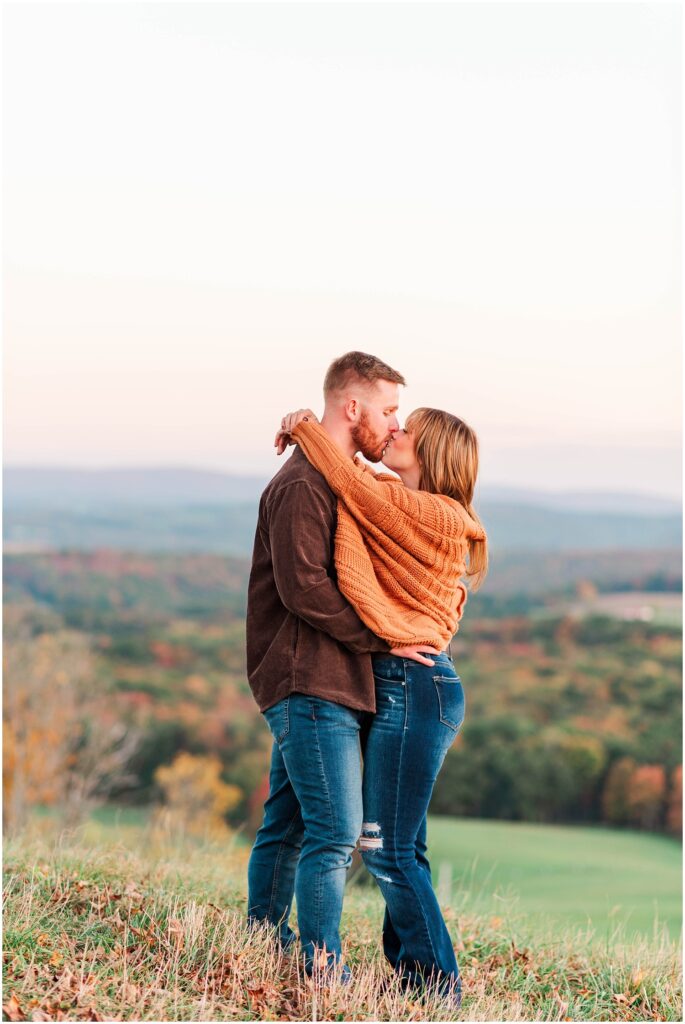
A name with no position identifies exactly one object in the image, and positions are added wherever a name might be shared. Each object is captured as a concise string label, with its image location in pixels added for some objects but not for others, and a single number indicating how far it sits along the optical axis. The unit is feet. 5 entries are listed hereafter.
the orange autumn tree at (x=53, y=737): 106.63
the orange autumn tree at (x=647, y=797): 103.40
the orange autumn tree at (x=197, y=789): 106.93
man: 13.73
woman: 14.01
